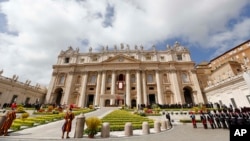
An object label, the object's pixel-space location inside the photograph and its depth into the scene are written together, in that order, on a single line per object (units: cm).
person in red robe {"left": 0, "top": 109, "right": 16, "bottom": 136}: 848
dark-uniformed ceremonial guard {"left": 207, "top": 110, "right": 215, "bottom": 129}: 1249
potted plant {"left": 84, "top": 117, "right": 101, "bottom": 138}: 827
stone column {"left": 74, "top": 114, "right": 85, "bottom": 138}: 818
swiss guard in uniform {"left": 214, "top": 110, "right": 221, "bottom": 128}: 1266
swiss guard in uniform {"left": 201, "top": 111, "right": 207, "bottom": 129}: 1255
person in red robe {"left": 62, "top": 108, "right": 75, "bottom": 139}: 815
